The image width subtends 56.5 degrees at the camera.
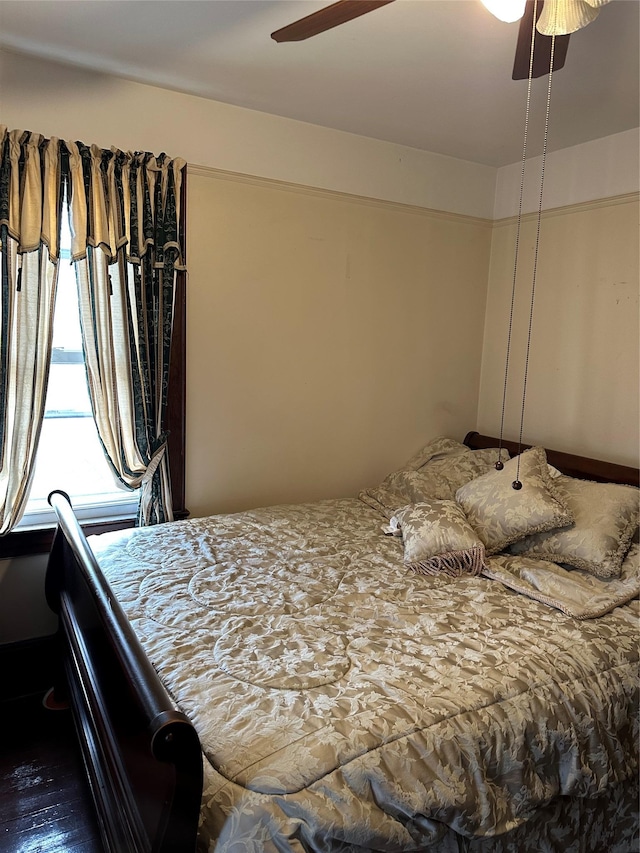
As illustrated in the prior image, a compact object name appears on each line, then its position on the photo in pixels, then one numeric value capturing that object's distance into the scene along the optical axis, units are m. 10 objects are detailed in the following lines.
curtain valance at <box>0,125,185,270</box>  2.31
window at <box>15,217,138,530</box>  2.63
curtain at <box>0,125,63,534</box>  2.31
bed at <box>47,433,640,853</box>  1.22
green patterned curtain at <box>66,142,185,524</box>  2.45
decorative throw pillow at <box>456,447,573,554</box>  2.40
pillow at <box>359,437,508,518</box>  3.06
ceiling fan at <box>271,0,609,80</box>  1.44
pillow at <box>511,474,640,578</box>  2.30
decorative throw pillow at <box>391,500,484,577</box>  2.32
